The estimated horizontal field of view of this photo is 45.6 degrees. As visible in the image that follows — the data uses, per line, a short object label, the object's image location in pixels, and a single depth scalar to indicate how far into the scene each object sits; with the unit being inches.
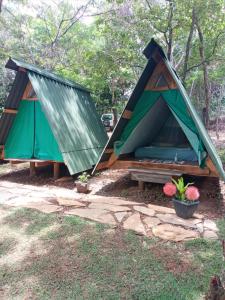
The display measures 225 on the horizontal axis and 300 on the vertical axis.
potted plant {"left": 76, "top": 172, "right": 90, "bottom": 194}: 211.8
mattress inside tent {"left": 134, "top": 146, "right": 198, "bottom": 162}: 229.8
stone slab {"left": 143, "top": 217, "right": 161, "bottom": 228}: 141.4
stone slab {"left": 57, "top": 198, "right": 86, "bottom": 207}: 170.6
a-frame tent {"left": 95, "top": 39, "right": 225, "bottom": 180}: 195.5
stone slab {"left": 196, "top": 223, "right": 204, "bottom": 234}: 136.6
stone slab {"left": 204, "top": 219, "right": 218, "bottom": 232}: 140.9
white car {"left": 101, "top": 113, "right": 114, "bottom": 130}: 680.4
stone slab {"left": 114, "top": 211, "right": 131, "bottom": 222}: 149.9
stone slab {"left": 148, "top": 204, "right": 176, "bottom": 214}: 163.7
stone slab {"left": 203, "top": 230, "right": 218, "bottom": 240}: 129.2
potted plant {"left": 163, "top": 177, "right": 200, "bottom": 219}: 149.3
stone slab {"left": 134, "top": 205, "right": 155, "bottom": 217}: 158.5
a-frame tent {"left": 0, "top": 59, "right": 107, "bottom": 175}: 239.1
